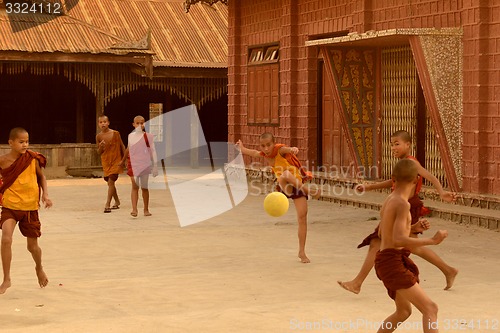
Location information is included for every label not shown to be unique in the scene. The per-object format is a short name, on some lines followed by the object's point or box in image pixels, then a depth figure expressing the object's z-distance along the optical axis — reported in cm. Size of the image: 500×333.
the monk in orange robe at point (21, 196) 916
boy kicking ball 1076
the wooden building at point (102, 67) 2464
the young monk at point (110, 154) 1630
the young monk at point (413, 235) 863
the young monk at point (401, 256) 615
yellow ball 1015
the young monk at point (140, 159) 1560
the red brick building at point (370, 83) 1503
